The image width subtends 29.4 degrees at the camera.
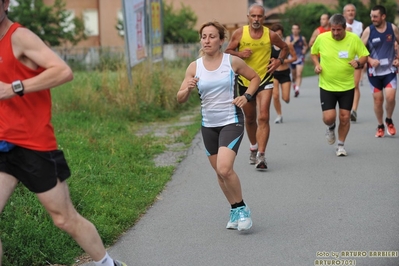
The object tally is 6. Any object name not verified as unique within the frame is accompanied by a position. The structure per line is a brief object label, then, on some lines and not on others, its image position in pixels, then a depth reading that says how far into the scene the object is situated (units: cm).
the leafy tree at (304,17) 4450
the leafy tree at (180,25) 4862
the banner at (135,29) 1584
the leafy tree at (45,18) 4506
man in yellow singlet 916
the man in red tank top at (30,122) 438
